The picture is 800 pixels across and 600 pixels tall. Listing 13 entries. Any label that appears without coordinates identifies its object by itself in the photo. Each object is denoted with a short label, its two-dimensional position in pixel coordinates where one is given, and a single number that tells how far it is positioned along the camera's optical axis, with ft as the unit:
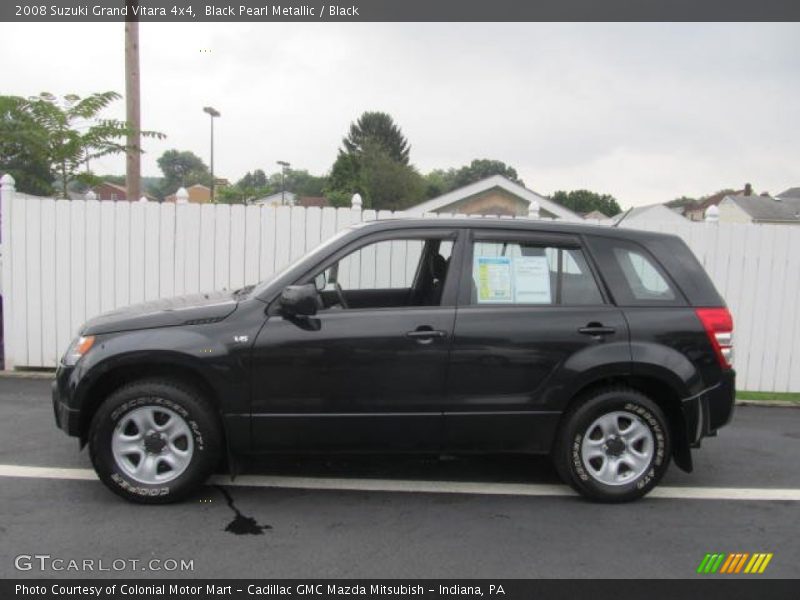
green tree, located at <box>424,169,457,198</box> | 242.06
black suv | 12.61
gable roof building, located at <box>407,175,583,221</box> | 81.82
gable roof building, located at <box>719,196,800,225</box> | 163.84
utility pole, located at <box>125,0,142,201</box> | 29.55
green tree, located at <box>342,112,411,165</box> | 265.75
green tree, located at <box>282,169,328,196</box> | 312.56
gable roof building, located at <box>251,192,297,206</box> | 244.71
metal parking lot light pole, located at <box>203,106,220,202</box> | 118.34
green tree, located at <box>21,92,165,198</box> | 28.68
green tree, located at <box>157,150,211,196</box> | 362.53
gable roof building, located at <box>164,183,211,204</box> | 207.29
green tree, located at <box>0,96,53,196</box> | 28.02
